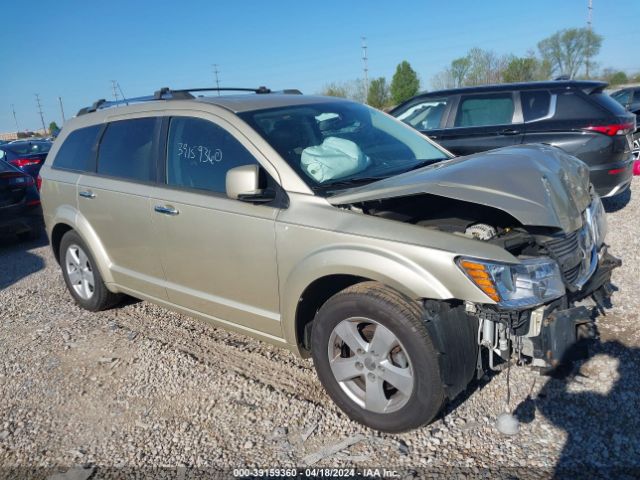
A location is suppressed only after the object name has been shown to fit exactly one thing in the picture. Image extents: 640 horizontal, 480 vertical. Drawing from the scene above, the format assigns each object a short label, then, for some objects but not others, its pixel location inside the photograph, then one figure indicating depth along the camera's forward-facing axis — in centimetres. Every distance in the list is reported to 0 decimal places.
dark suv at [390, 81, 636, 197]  637
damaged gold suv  254
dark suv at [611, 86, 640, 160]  1242
